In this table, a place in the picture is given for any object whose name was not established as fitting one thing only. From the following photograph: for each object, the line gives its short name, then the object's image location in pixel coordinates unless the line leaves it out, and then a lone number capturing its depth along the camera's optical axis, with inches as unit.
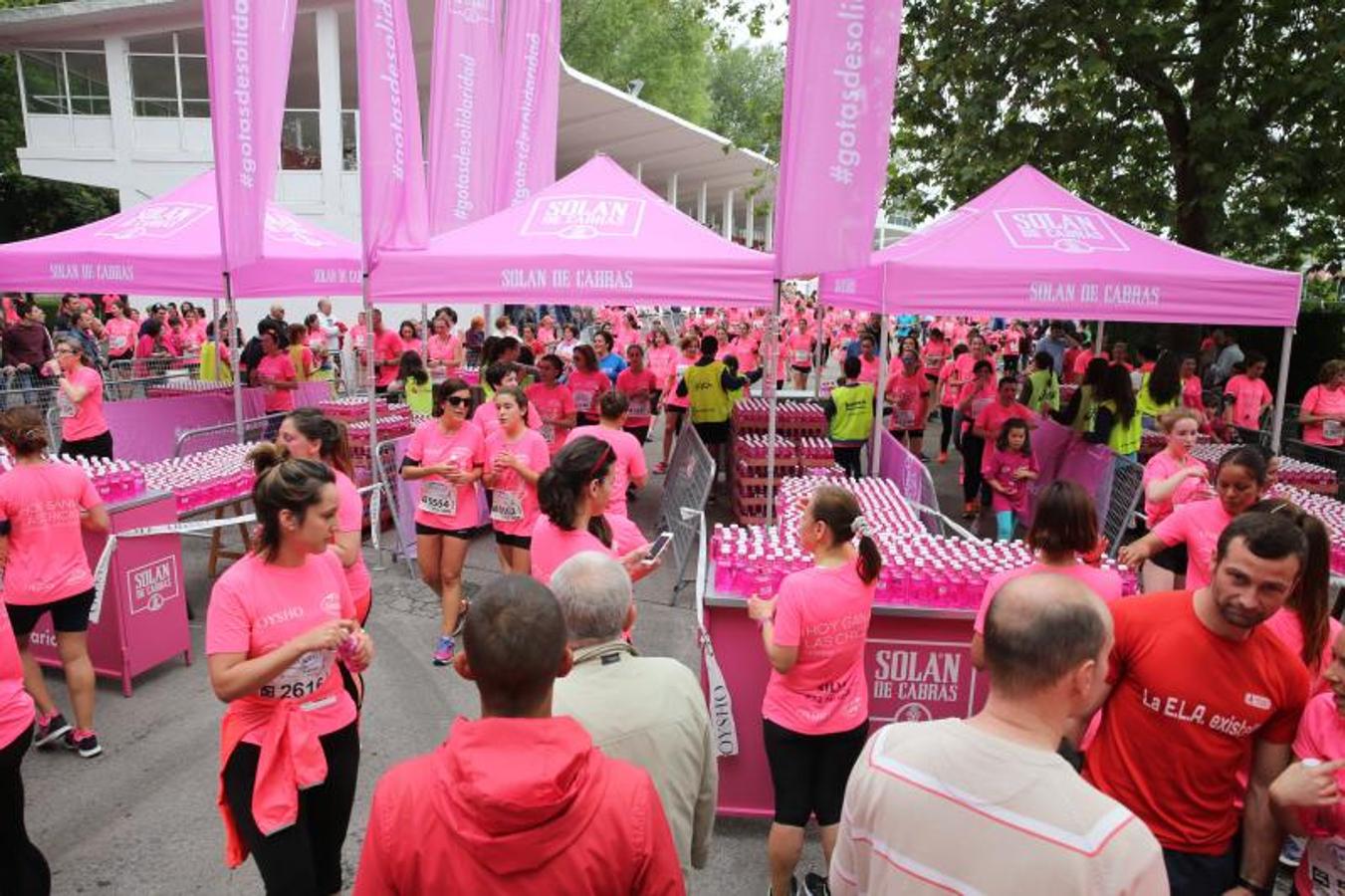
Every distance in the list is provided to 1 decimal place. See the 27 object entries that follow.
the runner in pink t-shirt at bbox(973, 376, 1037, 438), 339.6
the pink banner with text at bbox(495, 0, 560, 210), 389.4
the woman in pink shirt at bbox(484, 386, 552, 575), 231.1
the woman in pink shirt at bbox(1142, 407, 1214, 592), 211.5
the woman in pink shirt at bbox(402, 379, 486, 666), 233.6
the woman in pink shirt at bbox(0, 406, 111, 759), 179.9
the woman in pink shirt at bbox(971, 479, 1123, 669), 130.3
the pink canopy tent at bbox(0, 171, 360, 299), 359.6
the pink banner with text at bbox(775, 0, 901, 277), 225.6
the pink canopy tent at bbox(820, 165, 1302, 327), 278.4
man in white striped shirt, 64.4
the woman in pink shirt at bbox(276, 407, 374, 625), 158.7
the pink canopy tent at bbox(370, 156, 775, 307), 275.9
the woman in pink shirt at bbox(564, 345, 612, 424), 394.9
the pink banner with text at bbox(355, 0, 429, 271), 284.7
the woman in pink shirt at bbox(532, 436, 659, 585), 148.3
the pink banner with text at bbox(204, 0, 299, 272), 310.2
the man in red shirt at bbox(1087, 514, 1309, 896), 98.2
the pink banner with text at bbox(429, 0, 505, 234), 351.9
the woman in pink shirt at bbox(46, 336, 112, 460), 311.4
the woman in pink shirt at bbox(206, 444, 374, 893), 111.7
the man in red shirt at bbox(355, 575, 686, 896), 63.9
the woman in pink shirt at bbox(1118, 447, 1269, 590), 159.8
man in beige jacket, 89.8
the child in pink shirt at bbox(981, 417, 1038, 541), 319.3
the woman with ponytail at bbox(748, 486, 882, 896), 129.4
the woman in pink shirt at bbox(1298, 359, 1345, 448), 363.6
